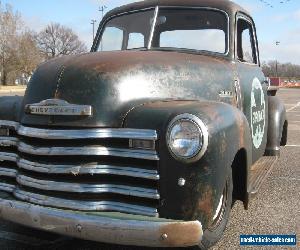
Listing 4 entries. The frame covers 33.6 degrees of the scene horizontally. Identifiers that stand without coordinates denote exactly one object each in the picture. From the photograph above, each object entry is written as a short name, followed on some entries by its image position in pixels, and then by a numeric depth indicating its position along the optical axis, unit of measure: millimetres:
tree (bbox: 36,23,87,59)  69050
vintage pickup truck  3105
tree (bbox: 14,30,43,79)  53750
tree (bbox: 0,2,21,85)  53241
